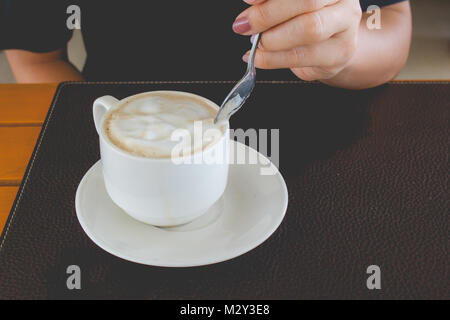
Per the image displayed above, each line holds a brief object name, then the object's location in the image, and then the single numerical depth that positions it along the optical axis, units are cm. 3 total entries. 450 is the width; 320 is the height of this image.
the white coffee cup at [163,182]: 44
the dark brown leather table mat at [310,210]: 46
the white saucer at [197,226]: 45
